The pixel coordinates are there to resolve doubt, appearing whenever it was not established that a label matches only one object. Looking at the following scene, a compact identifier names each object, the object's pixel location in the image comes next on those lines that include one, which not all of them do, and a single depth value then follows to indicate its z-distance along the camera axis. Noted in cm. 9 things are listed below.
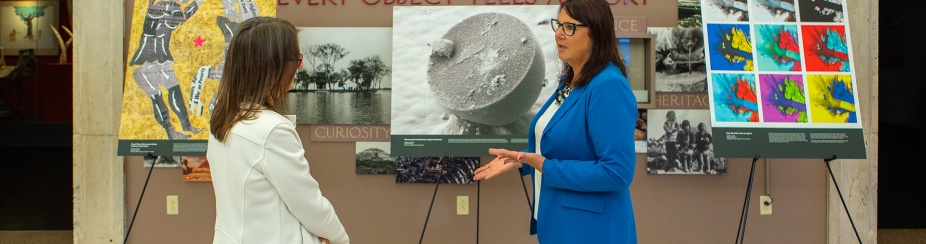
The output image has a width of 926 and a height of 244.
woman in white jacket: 214
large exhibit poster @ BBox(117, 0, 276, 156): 445
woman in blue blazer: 262
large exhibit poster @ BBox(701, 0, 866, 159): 417
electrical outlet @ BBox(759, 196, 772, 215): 511
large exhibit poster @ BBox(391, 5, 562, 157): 454
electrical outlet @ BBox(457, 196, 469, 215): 511
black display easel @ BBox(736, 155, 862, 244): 416
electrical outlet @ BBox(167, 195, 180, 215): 516
